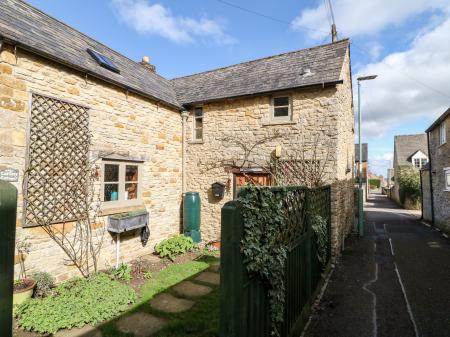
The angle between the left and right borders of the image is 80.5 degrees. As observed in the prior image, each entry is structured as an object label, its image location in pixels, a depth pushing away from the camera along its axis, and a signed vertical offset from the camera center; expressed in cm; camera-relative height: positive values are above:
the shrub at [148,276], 639 -226
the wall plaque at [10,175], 478 +9
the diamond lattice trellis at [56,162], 529 +40
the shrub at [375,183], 5866 +61
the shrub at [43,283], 510 -201
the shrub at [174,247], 803 -201
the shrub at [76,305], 421 -218
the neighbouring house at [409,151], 3238 +453
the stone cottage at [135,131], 530 +148
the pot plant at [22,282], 455 -187
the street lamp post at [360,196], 1097 -47
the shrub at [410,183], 2303 +29
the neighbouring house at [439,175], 1198 +61
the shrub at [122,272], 626 -218
